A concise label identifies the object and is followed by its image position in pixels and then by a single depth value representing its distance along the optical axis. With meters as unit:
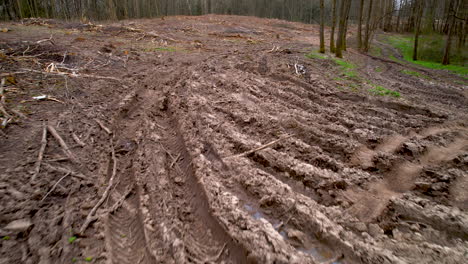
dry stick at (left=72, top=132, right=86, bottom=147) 2.86
